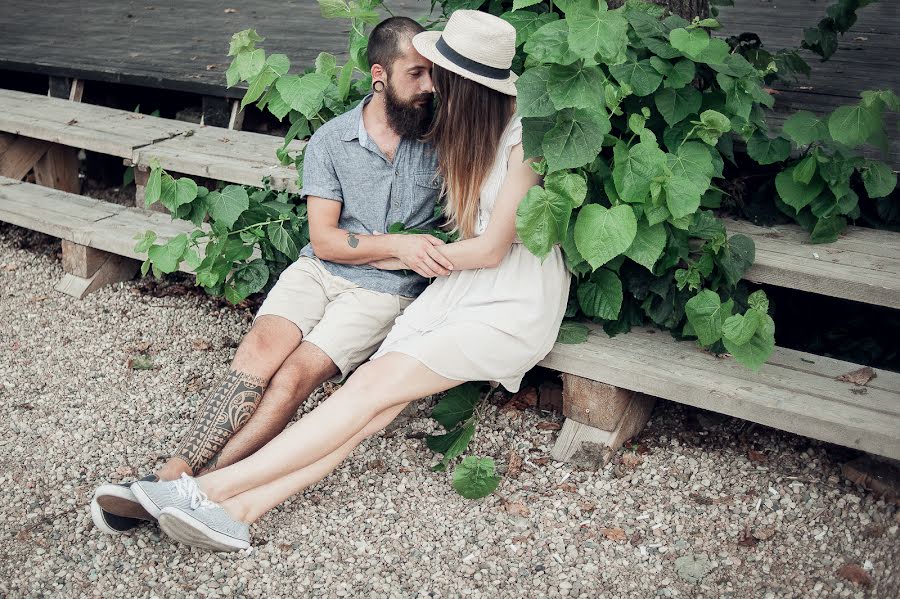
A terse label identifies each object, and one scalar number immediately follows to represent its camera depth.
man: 2.76
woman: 2.53
